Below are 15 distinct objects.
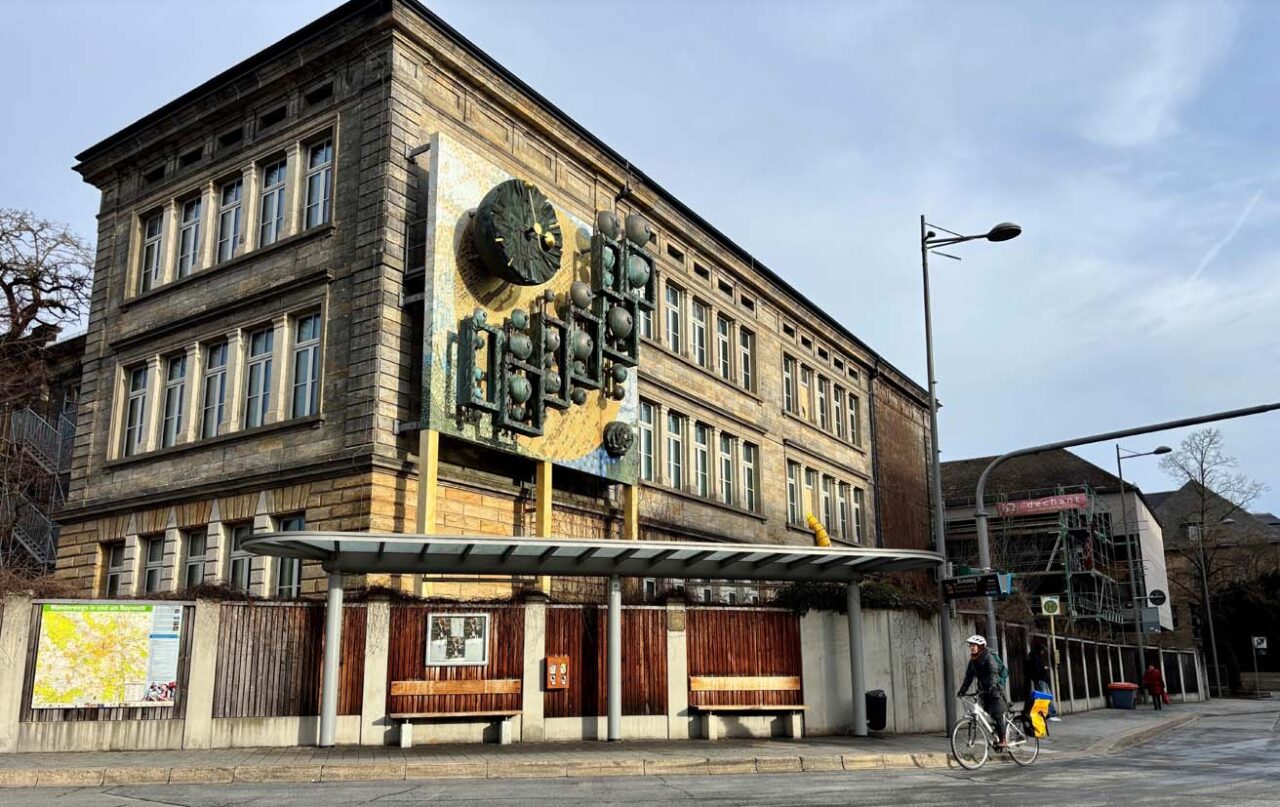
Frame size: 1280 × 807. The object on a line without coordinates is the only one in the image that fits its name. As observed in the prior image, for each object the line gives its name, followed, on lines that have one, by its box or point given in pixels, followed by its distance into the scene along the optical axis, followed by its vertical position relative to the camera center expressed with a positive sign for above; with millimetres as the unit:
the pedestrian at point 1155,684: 36875 -1335
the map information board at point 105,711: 15320 -726
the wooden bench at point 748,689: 18797 -675
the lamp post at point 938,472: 19203 +3185
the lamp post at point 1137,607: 42938 +1538
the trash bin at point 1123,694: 37000 -1620
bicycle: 15289 -1290
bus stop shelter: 16203 +1463
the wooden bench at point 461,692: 16844 -602
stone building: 21984 +7339
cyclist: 15766 -441
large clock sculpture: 22453 +7432
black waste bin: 20016 -1110
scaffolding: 59094 +5071
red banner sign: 60938 +7874
